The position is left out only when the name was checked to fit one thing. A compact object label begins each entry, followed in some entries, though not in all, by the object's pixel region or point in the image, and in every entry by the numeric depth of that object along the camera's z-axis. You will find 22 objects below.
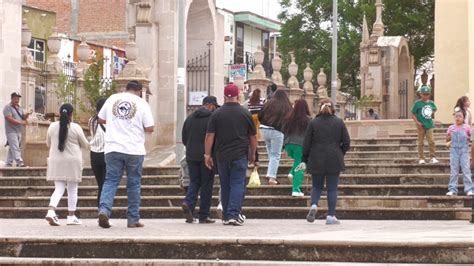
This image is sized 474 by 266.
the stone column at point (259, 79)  33.44
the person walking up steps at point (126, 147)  12.95
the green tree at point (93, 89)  26.36
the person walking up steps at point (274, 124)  17.00
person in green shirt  19.41
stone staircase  10.59
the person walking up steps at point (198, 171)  14.33
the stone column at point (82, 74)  26.67
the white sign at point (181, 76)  21.75
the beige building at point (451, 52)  33.03
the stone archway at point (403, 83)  41.00
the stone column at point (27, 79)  27.33
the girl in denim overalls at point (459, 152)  16.23
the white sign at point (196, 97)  26.98
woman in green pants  16.59
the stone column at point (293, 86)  39.69
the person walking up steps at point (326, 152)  14.43
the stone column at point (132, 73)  24.66
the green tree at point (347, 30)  59.59
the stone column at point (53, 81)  27.09
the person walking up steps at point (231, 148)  13.69
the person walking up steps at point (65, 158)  14.27
